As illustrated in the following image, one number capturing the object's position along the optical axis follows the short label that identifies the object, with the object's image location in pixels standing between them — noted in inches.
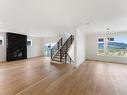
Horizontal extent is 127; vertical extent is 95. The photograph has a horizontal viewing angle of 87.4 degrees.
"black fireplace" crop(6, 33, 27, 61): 228.5
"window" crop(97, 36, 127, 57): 214.9
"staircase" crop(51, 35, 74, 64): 210.1
